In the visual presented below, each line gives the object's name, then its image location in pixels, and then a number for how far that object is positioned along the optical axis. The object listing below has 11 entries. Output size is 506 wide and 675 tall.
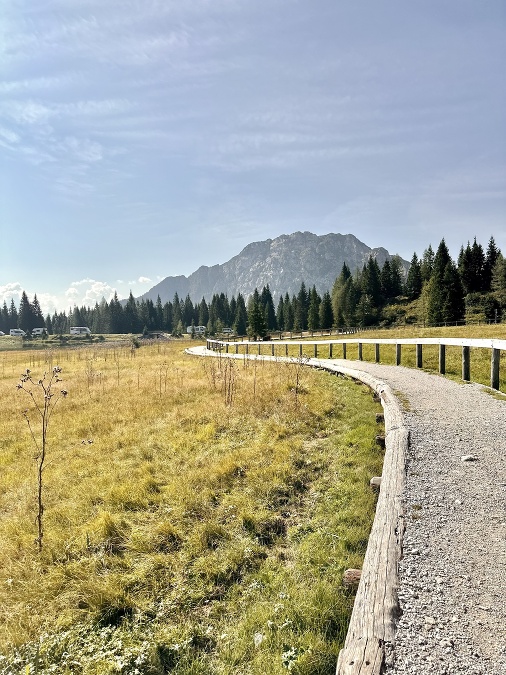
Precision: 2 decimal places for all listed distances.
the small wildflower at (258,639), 2.71
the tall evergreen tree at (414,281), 95.81
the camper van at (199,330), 118.28
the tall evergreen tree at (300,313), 96.19
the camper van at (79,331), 125.66
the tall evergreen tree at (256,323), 72.22
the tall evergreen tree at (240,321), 104.94
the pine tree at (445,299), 67.69
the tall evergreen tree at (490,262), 81.80
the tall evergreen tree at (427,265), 93.50
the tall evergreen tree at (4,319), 132.50
